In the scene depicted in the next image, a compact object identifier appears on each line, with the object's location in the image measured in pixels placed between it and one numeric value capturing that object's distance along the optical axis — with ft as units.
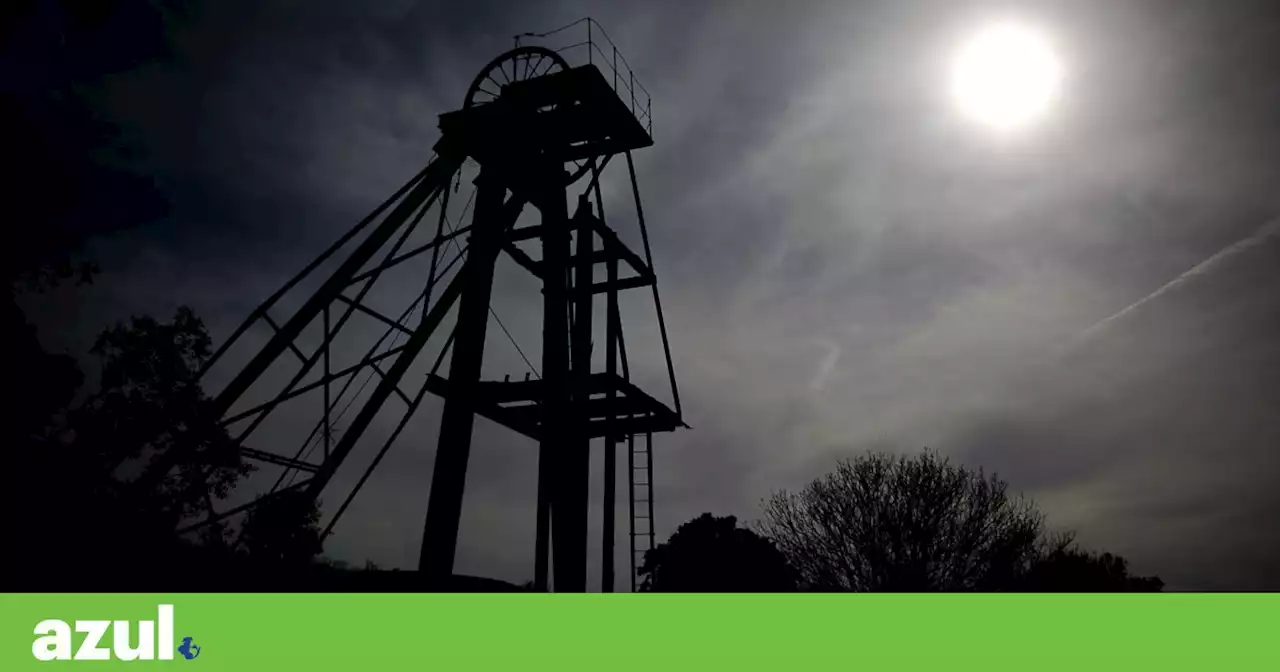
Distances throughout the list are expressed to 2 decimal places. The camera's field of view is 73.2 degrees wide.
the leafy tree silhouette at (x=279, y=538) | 41.32
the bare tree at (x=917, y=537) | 104.32
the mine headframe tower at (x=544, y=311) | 49.52
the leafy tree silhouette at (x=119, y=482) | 36.35
